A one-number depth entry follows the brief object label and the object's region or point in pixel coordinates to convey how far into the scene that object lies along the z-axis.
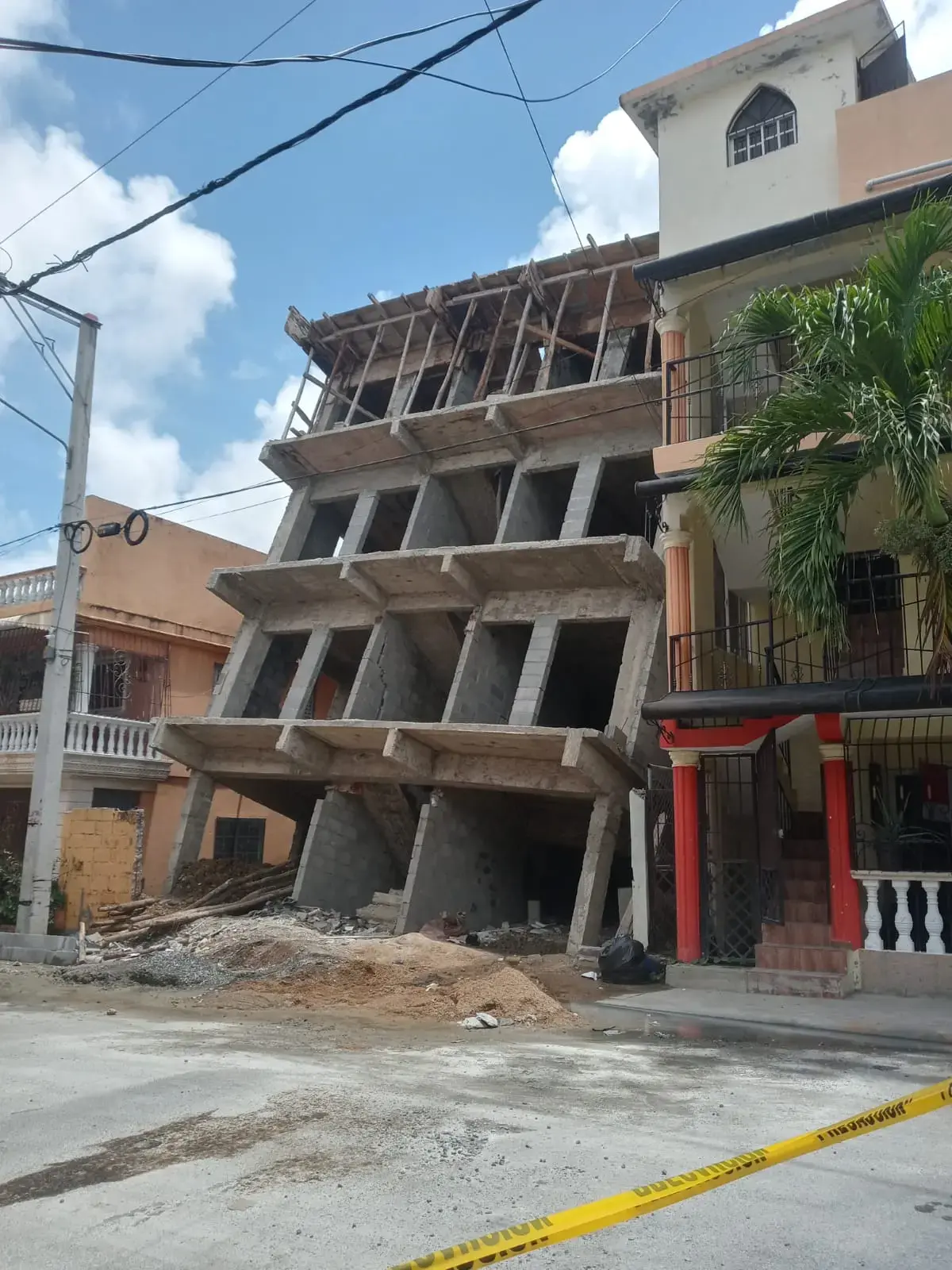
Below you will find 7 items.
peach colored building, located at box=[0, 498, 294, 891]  21.50
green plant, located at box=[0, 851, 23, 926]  18.70
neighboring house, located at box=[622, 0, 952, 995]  11.45
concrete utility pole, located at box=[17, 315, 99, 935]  14.60
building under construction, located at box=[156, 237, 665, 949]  17.38
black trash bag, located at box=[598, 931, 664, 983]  12.11
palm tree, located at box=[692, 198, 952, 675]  9.31
